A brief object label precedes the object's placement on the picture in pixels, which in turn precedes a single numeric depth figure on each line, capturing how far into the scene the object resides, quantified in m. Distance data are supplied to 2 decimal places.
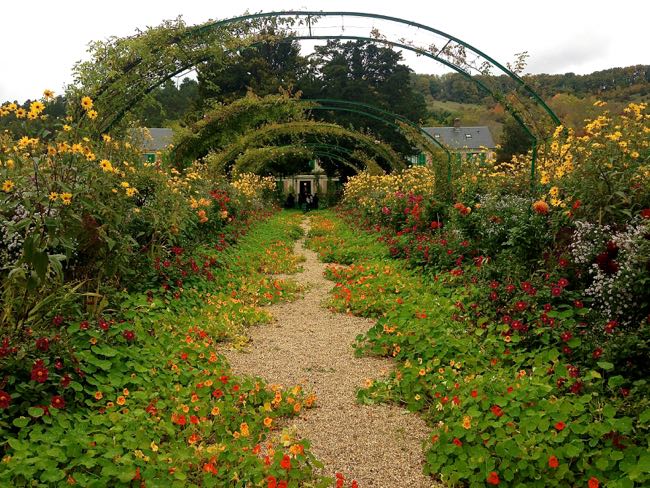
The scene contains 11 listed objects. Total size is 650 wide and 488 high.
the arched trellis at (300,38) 6.29
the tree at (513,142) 30.49
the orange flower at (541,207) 4.38
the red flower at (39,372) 2.43
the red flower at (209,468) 2.14
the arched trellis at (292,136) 13.59
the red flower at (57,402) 2.45
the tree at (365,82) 29.12
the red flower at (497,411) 2.54
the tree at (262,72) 27.14
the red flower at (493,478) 2.12
